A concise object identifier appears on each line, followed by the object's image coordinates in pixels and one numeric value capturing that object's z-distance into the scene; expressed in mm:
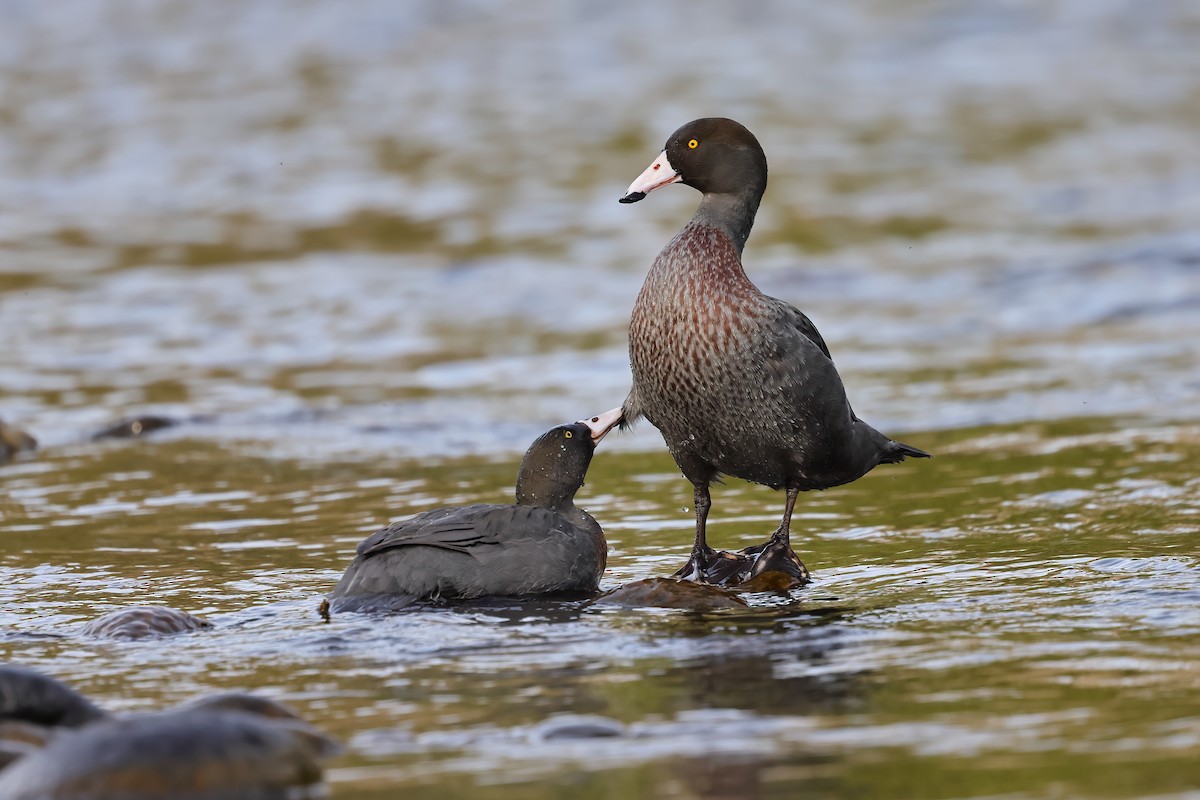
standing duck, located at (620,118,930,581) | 15937
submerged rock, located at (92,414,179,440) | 26703
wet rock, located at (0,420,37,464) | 25234
